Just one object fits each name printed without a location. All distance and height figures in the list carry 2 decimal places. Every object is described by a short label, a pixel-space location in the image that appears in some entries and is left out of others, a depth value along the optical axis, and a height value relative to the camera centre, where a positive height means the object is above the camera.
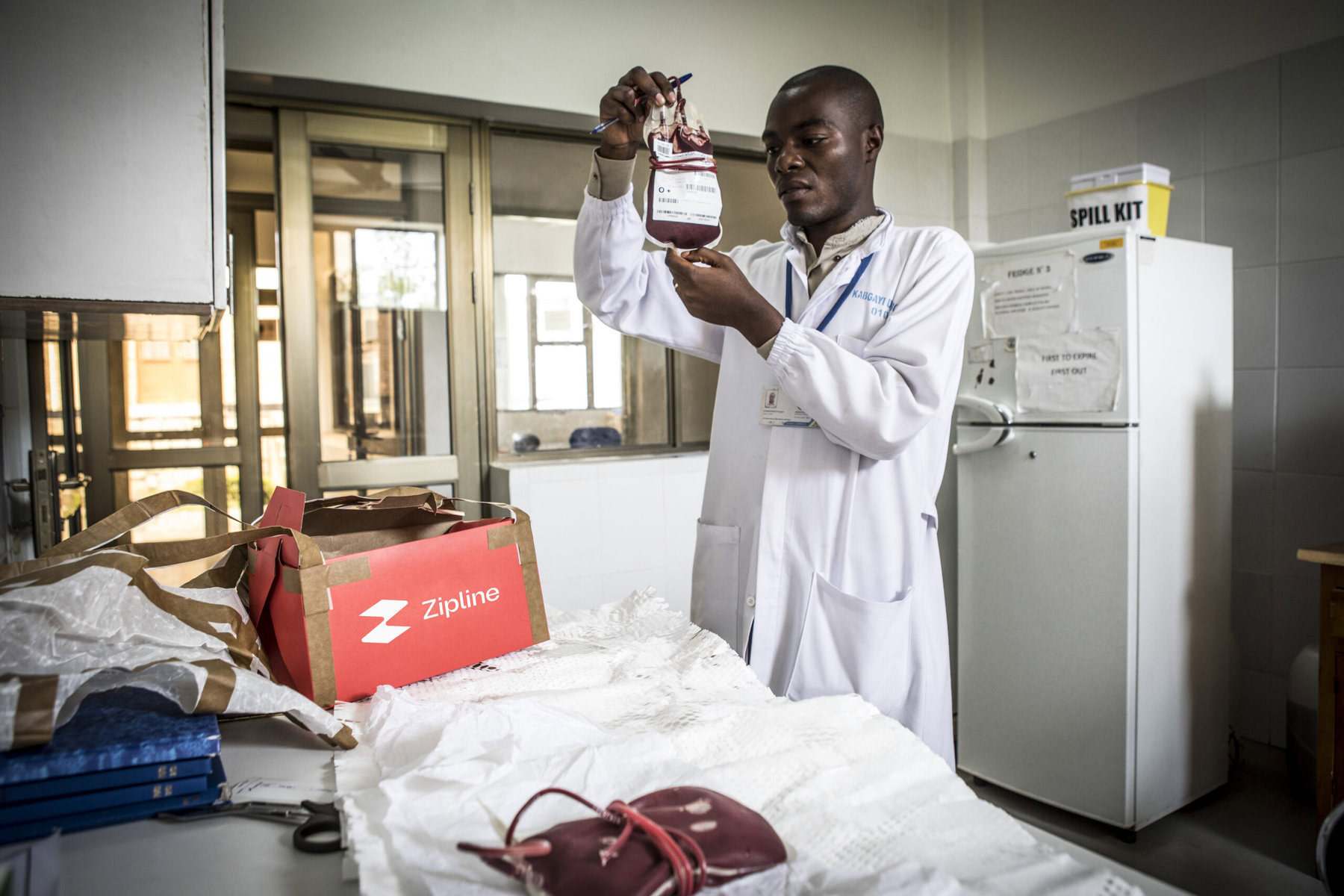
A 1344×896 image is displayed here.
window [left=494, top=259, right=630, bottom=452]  3.04 +0.21
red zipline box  1.06 -0.21
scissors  0.76 -0.35
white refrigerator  2.29 -0.29
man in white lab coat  1.27 +0.03
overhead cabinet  1.02 +0.34
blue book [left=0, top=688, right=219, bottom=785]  0.75 -0.27
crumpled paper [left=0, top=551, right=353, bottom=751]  0.80 -0.22
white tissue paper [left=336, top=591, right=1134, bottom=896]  0.67 -0.33
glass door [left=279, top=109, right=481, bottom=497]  2.69 +0.41
